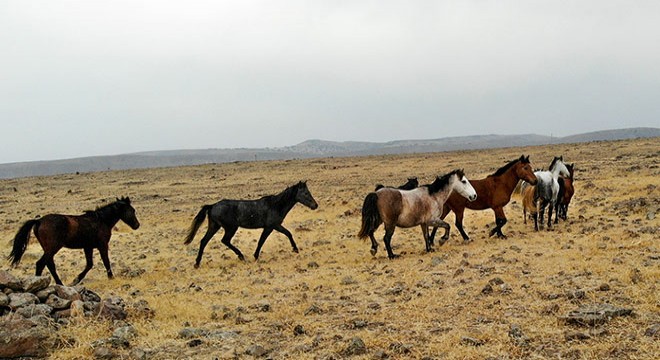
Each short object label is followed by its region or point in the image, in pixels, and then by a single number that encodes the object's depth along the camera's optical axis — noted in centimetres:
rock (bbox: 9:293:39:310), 680
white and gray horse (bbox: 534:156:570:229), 1373
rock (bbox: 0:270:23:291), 710
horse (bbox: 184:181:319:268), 1312
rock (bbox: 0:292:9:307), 676
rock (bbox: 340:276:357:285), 922
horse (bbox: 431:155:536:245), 1306
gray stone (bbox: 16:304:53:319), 663
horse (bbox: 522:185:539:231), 1371
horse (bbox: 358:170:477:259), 1153
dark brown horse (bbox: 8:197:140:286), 1039
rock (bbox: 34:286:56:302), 724
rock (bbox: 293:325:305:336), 637
